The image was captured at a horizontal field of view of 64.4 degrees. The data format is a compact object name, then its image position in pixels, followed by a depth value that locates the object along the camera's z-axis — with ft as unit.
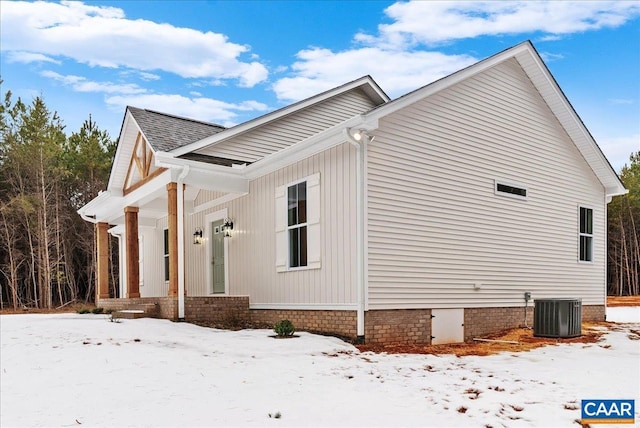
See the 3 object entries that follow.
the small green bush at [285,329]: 27.40
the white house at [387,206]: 27.81
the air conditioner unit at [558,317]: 30.48
